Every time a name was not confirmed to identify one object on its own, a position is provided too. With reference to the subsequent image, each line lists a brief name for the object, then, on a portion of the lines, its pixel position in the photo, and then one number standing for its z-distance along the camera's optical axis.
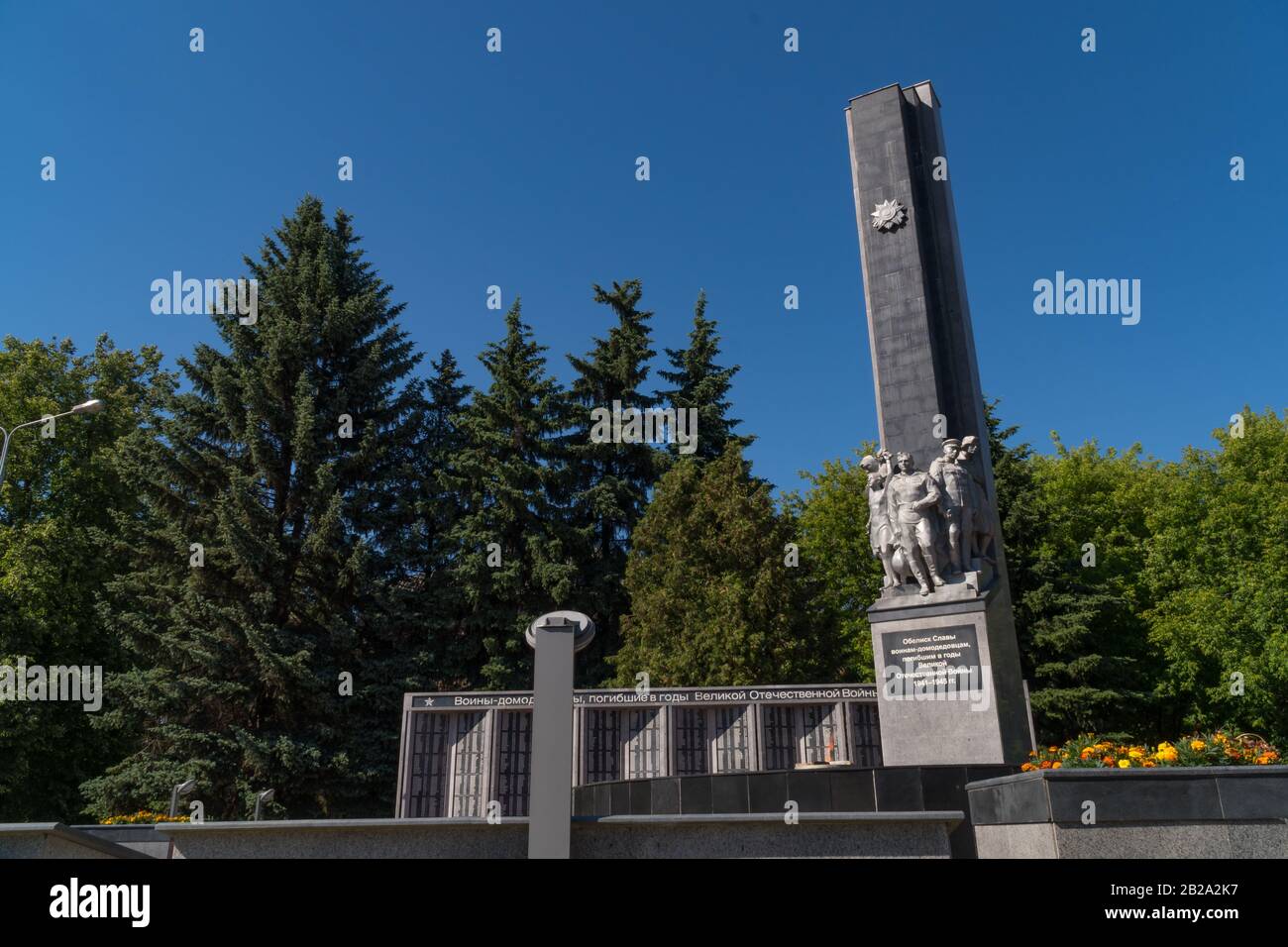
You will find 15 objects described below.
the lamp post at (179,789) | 14.55
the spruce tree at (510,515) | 24.73
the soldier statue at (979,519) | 13.95
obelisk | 13.15
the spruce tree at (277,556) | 20.97
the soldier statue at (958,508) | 13.78
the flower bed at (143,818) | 15.60
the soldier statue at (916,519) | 13.72
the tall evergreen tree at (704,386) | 28.97
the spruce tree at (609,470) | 25.72
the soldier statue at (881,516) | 14.22
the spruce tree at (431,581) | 23.50
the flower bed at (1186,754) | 6.91
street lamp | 16.03
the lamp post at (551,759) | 6.12
